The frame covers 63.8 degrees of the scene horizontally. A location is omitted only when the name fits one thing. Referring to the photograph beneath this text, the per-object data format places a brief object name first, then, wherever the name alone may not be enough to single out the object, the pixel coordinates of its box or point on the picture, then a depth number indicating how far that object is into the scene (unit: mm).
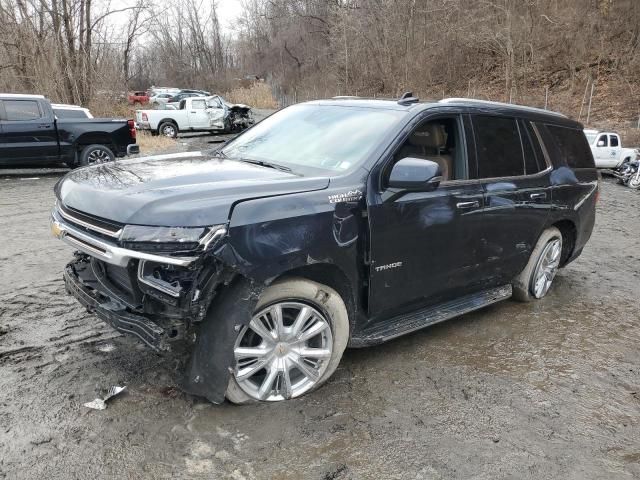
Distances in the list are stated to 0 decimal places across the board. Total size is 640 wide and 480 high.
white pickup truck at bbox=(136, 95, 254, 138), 22172
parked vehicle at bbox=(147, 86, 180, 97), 42750
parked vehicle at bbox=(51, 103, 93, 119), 12269
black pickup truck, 11281
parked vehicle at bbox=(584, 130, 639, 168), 16719
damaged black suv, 2723
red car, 40431
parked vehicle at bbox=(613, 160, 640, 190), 15109
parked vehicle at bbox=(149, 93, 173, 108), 37478
